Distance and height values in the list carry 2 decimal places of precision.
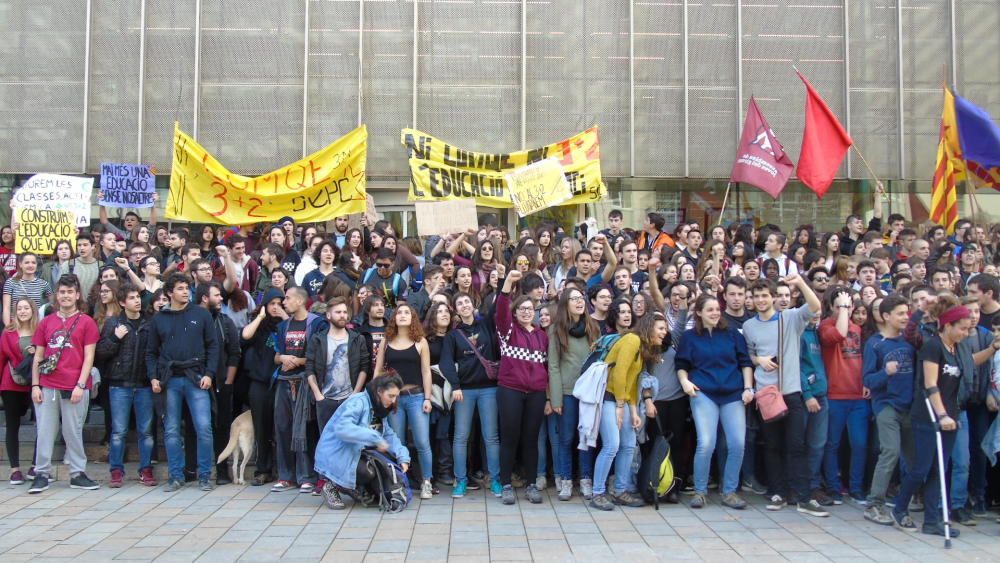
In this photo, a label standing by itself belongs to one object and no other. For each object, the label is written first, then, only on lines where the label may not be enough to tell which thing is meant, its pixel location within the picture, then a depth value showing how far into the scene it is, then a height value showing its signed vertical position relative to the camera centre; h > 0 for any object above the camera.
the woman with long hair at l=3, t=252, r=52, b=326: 10.38 +0.24
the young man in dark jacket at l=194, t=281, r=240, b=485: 9.58 -0.69
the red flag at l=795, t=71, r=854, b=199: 14.20 +2.54
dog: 9.52 -1.43
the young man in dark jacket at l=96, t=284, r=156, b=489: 9.43 -0.88
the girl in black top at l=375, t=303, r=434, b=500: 9.00 -0.64
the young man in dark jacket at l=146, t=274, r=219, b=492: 9.27 -0.63
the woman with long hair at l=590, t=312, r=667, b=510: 8.67 -0.97
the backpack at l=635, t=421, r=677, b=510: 8.62 -1.61
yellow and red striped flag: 13.75 +1.75
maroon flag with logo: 14.11 +2.30
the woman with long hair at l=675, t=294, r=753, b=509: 8.62 -0.78
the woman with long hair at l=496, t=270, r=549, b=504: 8.93 -0.81
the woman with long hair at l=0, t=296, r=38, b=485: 9.39 -0.66
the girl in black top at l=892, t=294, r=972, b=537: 7.61 -0.77
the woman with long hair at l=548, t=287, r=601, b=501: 8.95 -0.62
